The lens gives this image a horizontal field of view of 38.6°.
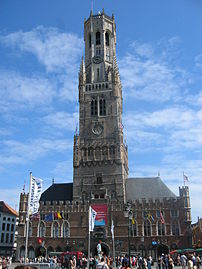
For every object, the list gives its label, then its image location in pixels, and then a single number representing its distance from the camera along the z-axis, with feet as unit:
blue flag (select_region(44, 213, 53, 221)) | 168.45
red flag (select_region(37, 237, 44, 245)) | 167.73
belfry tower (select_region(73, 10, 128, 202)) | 174.91
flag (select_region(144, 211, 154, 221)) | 163.63
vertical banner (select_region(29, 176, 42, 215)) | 81.97
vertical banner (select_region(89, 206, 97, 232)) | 89.89
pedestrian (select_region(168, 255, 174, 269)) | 79.77
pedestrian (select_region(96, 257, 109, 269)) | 47.13
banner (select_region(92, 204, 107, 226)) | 163.63
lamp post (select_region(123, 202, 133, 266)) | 85.21
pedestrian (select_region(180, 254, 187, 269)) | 82.01
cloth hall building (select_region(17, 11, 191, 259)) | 160.86
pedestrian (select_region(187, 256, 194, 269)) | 64.28
